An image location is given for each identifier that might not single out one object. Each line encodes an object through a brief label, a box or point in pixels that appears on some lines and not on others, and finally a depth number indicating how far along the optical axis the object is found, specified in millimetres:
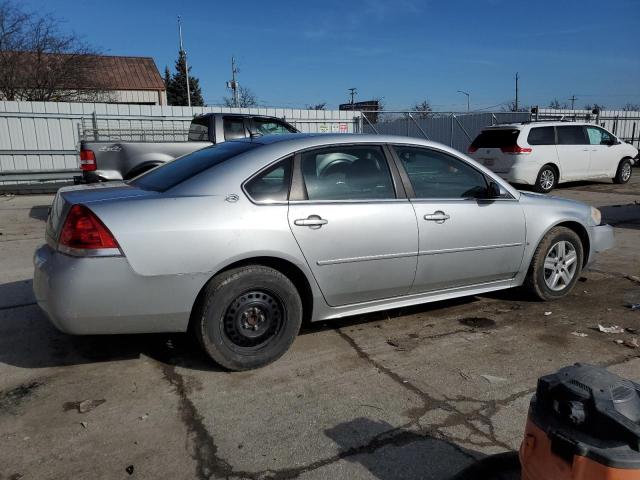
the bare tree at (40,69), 19953
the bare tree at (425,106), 55494
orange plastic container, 1526
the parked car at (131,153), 8125
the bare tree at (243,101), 49856
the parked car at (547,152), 12352
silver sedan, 2984
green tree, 62156
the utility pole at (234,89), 47181
